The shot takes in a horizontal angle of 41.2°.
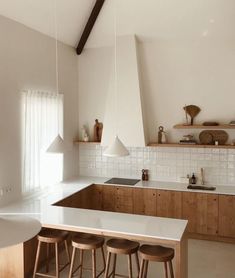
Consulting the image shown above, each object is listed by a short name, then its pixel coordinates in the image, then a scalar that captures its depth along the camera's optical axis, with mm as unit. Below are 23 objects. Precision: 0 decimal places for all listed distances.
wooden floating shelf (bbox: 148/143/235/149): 5000
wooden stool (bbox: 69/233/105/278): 3400
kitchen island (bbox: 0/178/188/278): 3014
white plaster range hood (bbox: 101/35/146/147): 5395
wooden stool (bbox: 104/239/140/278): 3264
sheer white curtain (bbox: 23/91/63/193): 4554
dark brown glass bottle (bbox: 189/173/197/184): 5367
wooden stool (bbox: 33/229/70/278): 3578
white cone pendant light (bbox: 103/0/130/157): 3579
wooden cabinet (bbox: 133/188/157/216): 5176
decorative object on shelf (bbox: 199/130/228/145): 5223
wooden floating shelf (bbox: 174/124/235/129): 5004
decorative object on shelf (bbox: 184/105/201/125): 5332
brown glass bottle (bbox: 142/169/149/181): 5707
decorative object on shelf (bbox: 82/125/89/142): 5998
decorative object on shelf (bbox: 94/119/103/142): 5988
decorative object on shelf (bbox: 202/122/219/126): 5095
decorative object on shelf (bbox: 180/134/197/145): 5273
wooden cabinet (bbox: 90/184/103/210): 5504
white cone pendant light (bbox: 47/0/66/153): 3795
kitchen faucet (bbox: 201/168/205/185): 5336
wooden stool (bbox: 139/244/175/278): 3109
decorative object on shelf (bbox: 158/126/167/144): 5520
